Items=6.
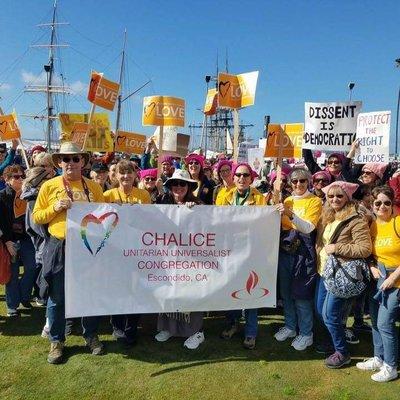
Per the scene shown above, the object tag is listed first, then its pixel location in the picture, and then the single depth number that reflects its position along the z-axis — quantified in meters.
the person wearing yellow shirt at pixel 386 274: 4.23
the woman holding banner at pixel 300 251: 4.87
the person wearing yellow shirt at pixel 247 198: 5.21
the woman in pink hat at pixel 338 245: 4.38
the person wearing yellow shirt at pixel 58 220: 4.60
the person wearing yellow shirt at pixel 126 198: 5.05
